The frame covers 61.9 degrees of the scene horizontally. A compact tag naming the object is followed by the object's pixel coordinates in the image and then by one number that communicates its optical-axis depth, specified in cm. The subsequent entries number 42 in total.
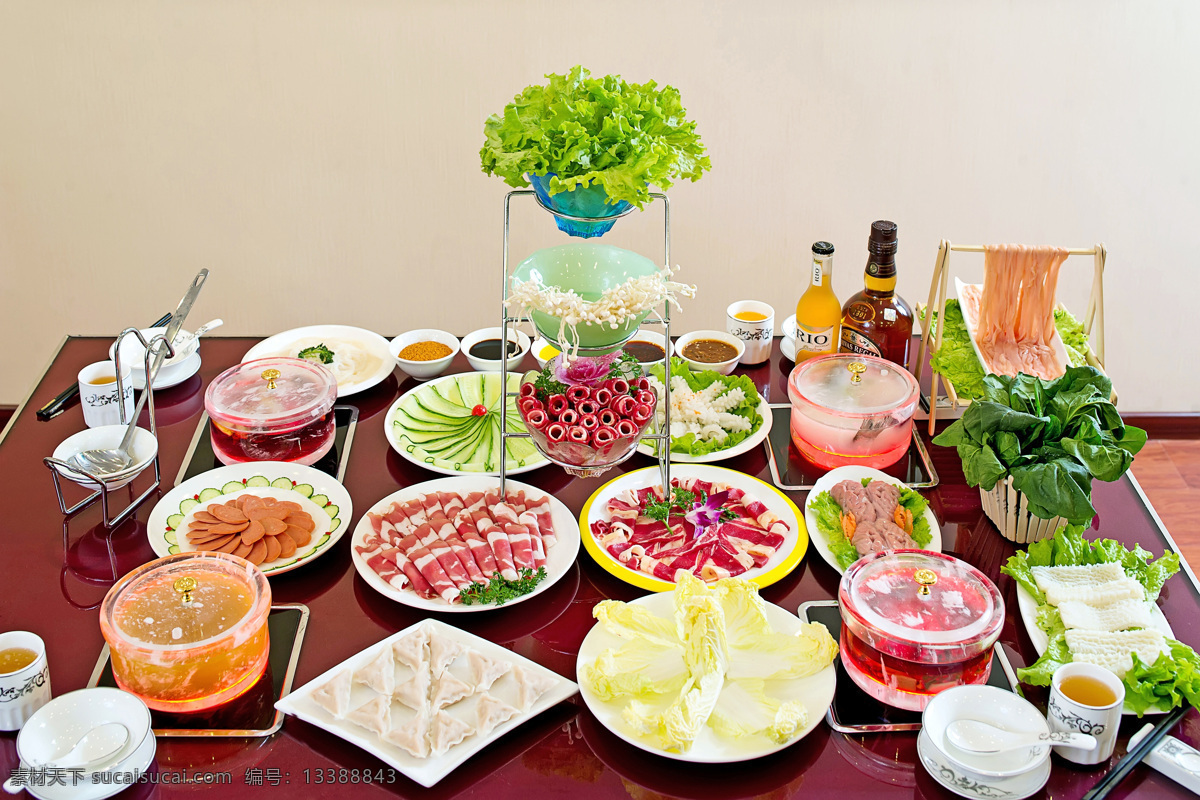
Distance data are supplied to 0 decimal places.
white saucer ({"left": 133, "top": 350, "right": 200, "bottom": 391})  277
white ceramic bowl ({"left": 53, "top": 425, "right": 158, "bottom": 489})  232
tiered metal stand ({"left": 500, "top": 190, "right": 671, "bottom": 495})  208
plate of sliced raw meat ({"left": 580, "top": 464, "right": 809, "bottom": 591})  214
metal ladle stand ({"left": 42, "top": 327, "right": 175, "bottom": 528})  222
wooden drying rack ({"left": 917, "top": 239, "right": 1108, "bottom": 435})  249
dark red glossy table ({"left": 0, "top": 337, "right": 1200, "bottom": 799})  167
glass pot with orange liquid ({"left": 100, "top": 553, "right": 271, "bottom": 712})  176
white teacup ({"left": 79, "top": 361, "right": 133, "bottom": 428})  261
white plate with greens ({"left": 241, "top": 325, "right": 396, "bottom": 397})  289
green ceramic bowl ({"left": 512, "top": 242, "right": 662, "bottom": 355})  206
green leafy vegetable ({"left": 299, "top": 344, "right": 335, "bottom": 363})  293
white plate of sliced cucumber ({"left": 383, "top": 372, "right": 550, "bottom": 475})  252
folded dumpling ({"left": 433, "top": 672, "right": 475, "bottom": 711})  177
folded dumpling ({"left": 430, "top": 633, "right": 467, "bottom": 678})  185
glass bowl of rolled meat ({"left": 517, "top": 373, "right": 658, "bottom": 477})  206
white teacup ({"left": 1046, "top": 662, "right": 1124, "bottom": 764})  163
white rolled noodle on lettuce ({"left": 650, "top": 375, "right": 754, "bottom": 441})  259
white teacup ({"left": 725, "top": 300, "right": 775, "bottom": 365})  295
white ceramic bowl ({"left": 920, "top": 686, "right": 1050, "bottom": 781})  162
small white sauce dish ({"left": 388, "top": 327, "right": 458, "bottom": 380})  288
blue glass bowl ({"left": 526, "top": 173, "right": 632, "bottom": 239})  198
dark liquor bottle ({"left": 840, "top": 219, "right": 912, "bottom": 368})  262
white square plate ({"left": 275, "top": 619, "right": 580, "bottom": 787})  166
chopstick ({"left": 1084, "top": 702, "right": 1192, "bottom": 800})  163
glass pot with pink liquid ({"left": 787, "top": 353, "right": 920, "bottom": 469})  244
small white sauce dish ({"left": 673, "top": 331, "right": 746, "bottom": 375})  286
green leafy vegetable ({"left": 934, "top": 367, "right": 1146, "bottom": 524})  206
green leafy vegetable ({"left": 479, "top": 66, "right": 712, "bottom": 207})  190
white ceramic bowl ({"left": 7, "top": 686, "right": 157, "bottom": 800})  160
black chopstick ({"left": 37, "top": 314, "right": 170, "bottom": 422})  261
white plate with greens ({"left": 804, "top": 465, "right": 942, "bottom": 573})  218
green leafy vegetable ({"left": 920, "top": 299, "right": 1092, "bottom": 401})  255
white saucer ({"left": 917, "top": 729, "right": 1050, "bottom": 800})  160
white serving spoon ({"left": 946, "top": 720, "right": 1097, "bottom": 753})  161
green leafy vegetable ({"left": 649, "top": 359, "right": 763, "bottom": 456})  253
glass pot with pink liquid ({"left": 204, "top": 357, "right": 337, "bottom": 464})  250
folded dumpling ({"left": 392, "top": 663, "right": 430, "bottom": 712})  177
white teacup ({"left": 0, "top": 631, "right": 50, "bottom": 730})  171
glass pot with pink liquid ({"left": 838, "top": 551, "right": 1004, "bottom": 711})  174
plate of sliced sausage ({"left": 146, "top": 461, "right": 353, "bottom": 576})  220
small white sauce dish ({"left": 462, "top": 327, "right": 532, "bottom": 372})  288
